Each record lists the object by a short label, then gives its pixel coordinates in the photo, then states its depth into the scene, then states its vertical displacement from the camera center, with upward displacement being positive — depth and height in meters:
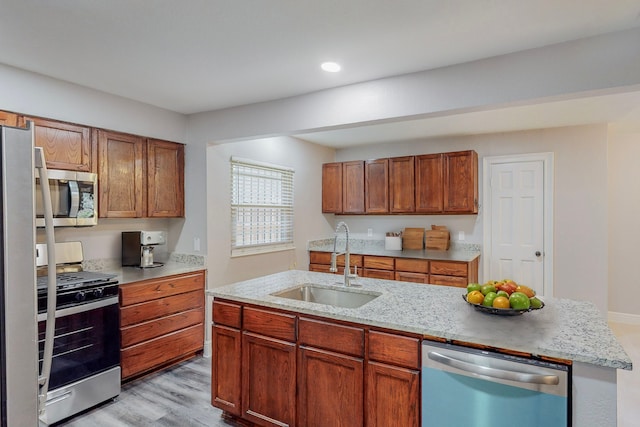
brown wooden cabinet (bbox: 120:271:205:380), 2.94 -0.99
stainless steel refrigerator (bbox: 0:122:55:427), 1.11 -0.23
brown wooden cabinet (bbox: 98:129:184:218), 3.17 +0.34
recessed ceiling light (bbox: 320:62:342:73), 2.47 +1.02
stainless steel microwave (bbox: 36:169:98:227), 2.73 +0.10
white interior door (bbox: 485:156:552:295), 4.48 -0.13
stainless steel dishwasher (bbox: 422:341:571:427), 1.47 -0.78
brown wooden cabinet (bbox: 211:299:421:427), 1.80 -0.90
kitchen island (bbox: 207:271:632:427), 1.42 -0.55
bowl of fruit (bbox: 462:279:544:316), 1.77 -0.45
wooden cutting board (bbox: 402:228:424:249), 4.99 -0.37
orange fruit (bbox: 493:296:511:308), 1.79 -0.45
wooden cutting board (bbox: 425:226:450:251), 4.83 -0.37
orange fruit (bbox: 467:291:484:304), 1.89 -0.46
